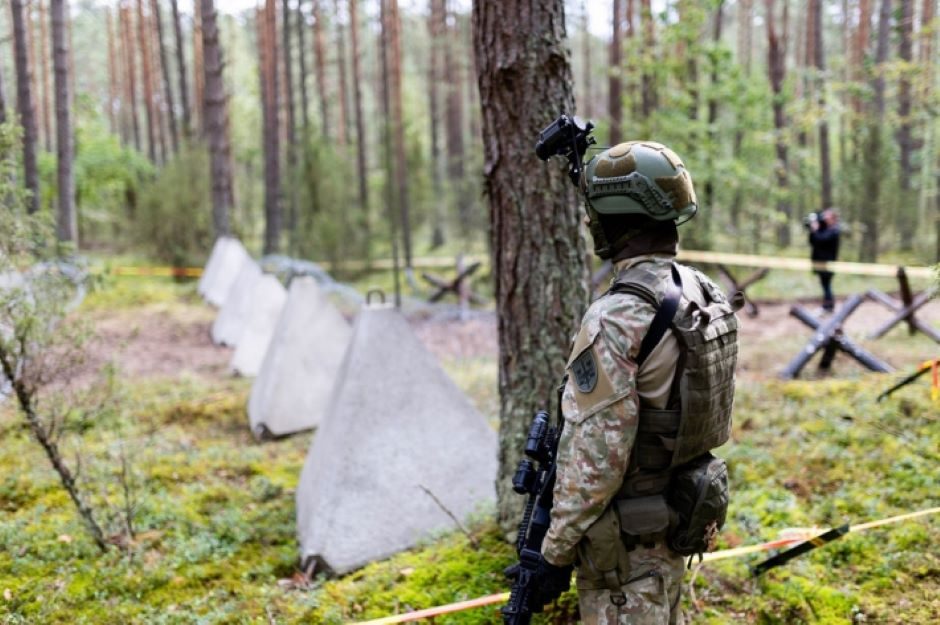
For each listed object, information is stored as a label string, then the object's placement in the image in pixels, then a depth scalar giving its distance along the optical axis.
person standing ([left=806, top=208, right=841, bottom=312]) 12.20
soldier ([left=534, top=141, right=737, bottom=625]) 2.22
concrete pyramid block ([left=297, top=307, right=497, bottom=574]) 4.38
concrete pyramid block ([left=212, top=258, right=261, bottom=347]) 11.09
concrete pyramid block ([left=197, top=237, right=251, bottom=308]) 14.51
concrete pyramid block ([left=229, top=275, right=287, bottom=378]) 9.34
